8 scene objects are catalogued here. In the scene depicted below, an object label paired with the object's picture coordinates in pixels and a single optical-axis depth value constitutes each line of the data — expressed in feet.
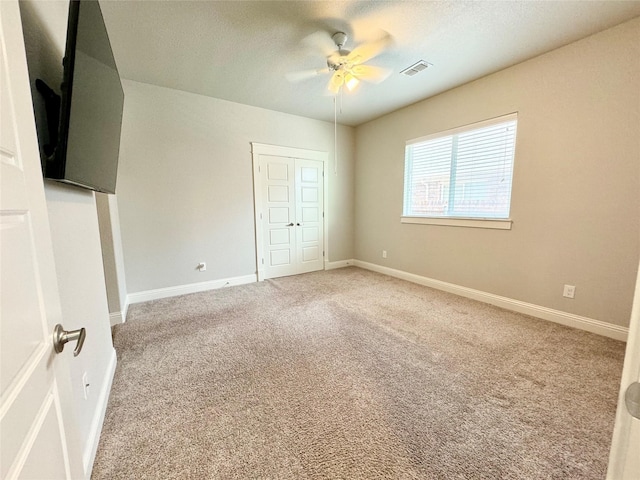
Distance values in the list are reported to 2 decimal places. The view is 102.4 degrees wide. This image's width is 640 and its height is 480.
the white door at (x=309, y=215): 14.55
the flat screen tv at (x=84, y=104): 3.15
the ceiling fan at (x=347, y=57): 7.47
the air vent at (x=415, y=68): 8.77
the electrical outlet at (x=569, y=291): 8.17
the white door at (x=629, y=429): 1.36
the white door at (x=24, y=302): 1.55
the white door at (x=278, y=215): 13.43
